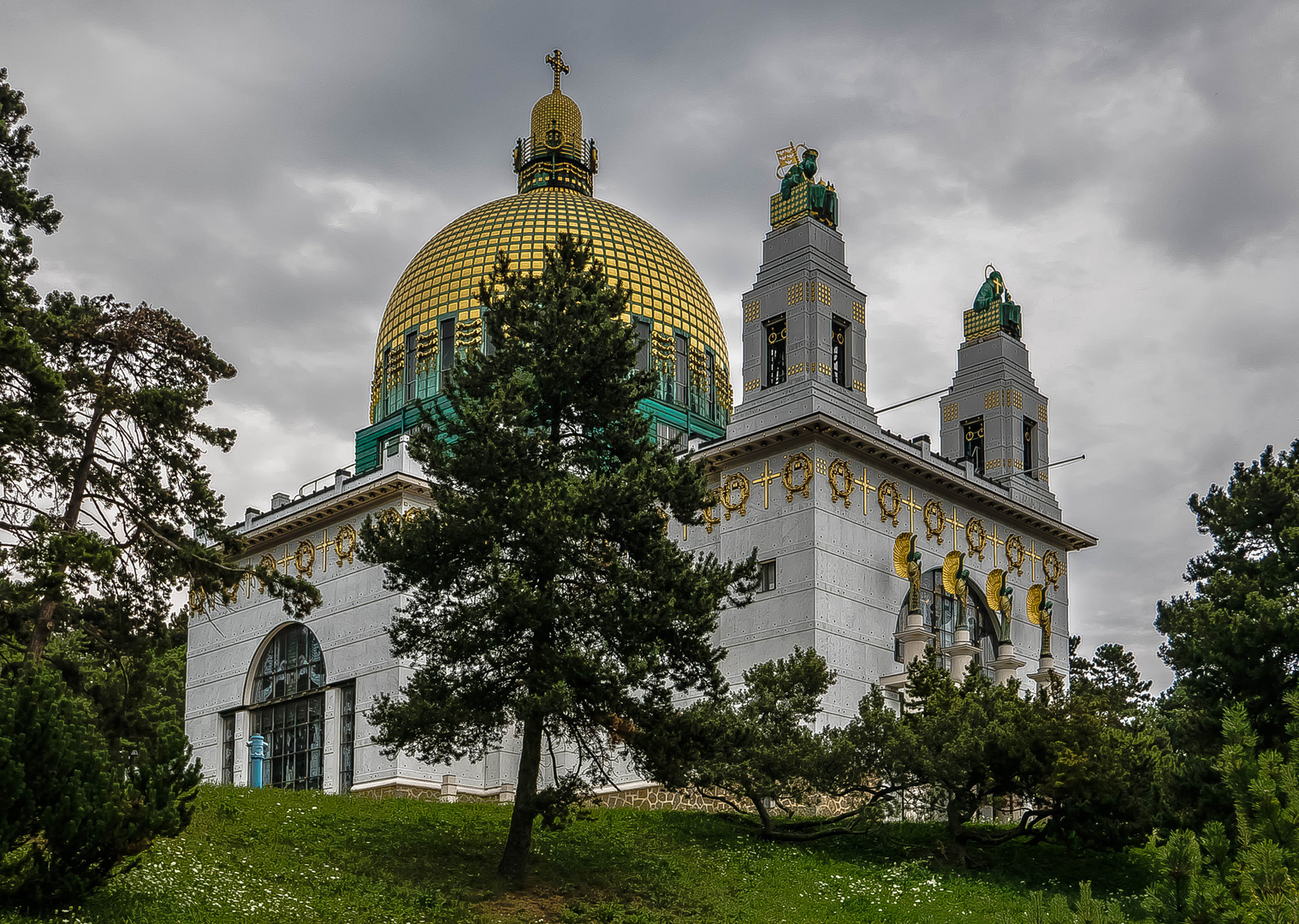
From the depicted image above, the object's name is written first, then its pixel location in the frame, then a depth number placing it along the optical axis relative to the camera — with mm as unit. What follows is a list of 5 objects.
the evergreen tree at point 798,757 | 25500
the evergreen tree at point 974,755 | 25484
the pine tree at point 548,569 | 21734
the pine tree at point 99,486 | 21781
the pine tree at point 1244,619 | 24156
